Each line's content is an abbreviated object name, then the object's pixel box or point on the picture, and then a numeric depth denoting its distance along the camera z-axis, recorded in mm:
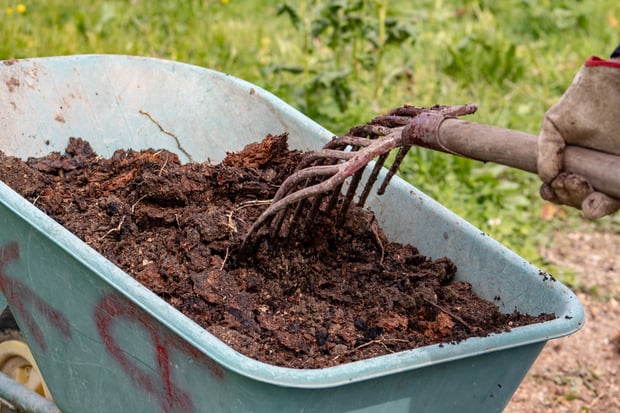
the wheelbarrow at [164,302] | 1633
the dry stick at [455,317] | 1989
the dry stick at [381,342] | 1869
